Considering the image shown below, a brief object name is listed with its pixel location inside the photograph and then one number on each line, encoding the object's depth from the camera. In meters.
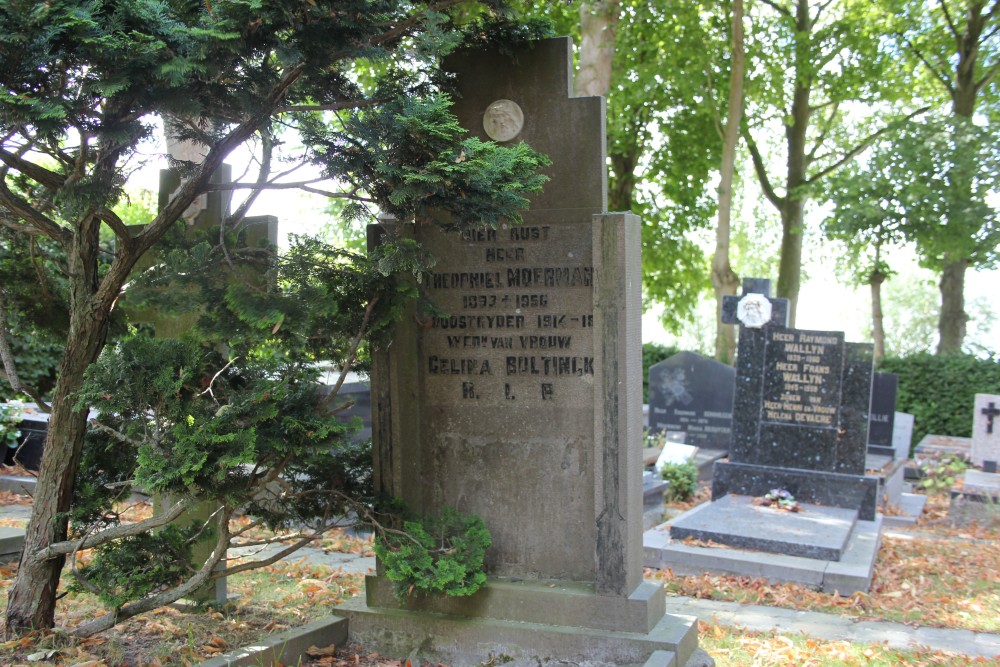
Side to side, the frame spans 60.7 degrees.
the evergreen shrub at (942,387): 16.86
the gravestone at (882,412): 14.02
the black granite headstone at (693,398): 14.49
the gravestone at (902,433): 15.16
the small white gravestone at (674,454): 11.60
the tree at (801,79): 19.45
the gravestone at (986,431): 12.53
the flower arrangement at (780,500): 9.03
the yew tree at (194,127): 3.32
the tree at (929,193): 17.36
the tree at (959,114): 17.41
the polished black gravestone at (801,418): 9.48
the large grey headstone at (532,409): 4.54
